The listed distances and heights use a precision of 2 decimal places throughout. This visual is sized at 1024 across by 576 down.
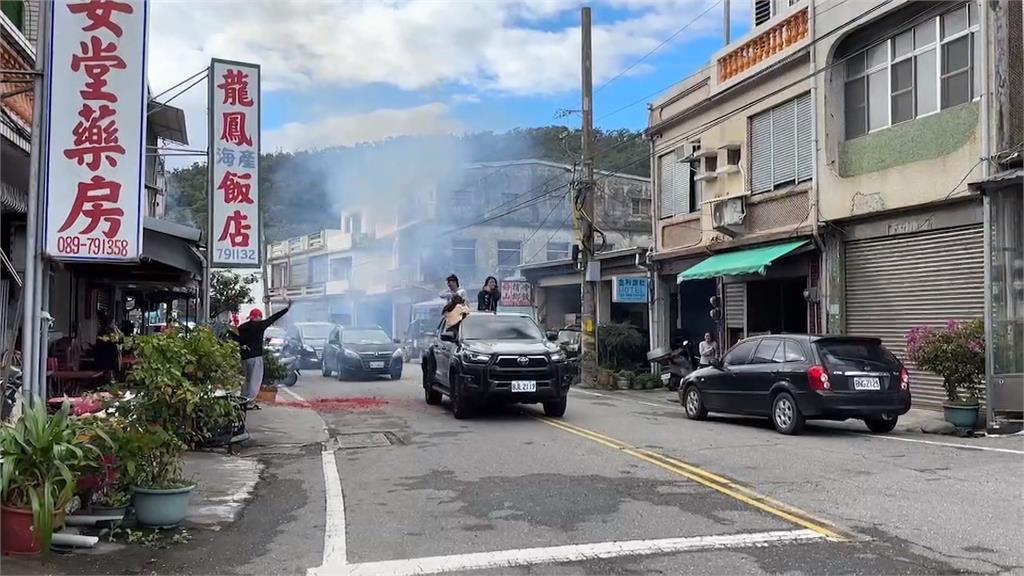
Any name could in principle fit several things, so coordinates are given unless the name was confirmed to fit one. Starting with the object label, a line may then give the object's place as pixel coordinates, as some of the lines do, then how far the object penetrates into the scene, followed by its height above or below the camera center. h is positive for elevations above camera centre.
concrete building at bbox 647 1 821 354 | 17.80 +3.12
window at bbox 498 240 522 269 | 44.16 +3.37
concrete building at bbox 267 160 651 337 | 41.81 +4.49
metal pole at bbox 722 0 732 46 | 22.38 +7.98
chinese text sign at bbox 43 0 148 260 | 6.62 +1.50
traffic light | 21.22 +0.24
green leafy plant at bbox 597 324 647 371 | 22.98 -0.74
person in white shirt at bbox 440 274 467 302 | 15.61 +0.55
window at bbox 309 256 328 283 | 53.78 +3.12
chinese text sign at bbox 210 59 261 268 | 11.73 +2.15
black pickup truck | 12.61 -0.74
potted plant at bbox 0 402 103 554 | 5.25 -1.02
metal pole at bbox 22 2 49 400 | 6.29 +0.70
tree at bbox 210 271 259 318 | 23.77 +0.68
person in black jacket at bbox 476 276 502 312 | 17.47 +0.44
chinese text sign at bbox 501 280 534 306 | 31.78 +0.91
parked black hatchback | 11.12 -0.87
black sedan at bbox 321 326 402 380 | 22.72 -1.02
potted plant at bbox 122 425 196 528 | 6.01 -1.19
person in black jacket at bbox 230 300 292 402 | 12.20 -0.43
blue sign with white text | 24.23 +0.81
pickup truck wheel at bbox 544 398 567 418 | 13.45 -1.46
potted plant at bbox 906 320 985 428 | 11.80 -0.61
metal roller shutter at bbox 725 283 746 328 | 20.58 +0.35
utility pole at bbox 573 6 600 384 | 21.98 +2.62
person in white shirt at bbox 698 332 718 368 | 19.81 -0.70
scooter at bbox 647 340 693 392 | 20.06 -1.09
